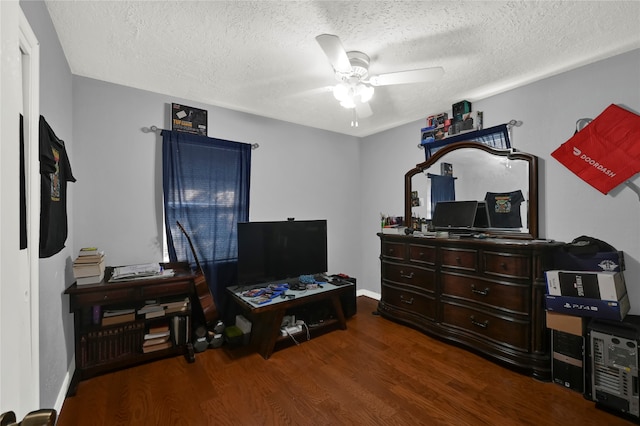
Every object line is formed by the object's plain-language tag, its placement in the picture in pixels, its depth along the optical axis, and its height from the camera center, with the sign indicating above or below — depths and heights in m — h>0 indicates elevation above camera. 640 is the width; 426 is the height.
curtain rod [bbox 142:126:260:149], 2.69 +0.79
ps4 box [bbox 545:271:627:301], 1.90 -0.52
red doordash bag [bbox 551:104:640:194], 2.07 +0.46
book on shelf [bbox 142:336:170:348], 2.38 -1.07
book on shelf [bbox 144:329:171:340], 2.39 -1.03
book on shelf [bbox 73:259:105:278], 2.14 -0.42
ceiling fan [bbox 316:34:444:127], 1.77 +0.92
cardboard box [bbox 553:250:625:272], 2.06 -0.38
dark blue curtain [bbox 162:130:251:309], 2.75 +0.15
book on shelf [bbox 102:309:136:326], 2.24 -0.81
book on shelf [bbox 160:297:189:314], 2.47 -0.80
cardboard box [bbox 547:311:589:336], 1.99 -0.81
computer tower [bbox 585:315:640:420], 1.75 -0.99
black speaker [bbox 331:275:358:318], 3.37 -1.05
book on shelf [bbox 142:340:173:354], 2.37 -1.12
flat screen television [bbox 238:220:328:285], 2.85 -0.39
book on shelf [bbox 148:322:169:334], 2.43 -0.98
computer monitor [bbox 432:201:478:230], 2.91 -0.04
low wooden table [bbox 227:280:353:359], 2.54 -0.93
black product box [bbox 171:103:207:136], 2.80 +0.94
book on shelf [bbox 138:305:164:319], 2.39 -0.82
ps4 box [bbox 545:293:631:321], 1.90 -0.67
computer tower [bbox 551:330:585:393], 1.99 -1.06
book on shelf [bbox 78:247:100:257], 2.26 -0.30
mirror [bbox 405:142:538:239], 2.58 +0.30
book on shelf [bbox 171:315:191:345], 2.49 -1.01
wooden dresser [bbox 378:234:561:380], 2.20 -0.75
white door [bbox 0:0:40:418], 0.46 -0.02
